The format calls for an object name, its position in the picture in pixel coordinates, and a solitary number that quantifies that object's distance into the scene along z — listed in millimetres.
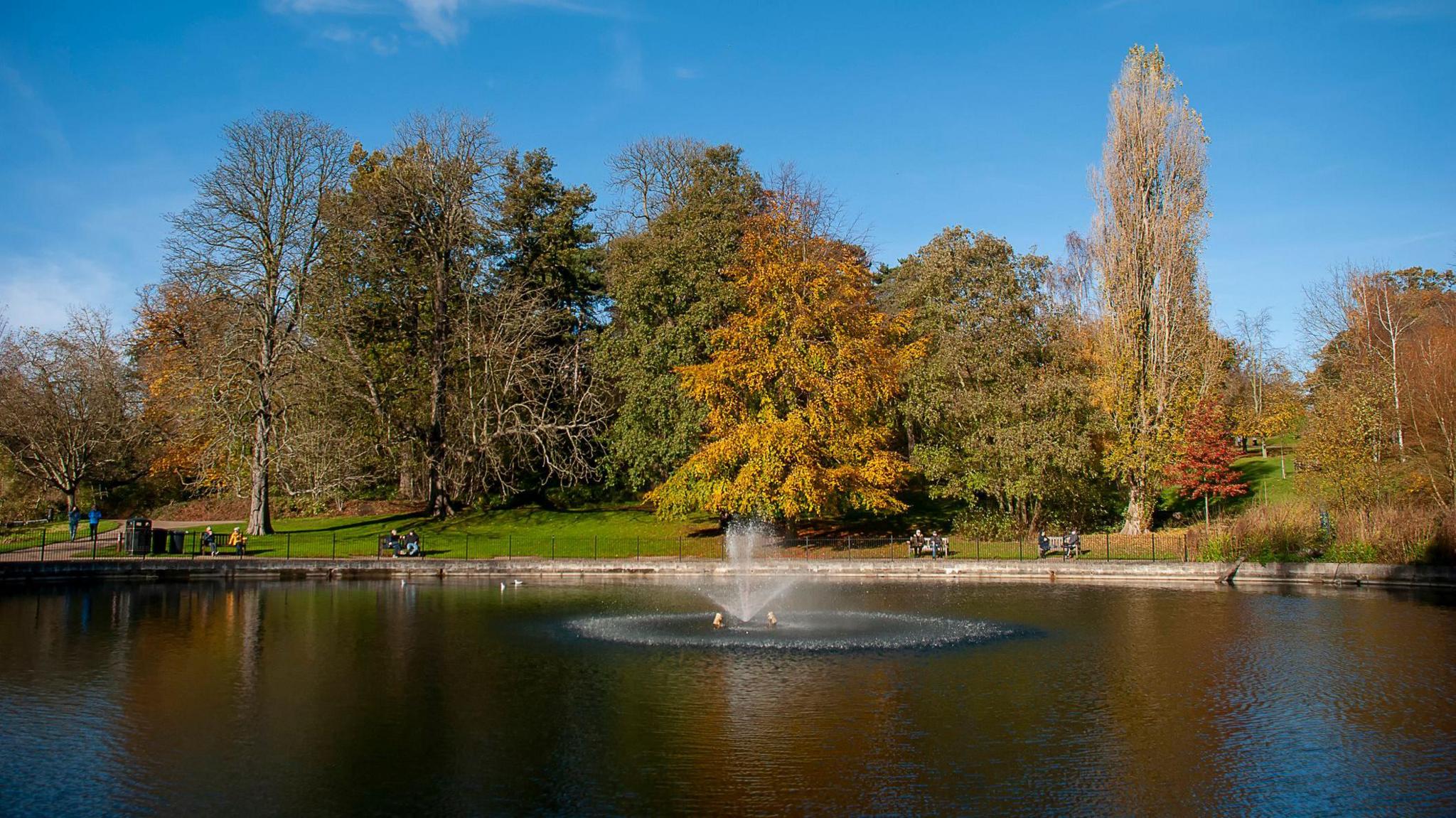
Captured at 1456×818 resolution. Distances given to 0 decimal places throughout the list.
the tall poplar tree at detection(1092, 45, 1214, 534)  40625
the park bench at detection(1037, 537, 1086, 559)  35094
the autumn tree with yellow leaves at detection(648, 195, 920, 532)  37719
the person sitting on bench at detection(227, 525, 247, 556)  35781
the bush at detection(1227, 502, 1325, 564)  32656
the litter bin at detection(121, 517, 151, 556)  35531
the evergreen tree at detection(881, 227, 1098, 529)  37562
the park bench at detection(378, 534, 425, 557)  37031
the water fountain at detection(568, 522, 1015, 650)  20344
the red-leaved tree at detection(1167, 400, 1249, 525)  43531
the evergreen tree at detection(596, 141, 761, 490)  42062
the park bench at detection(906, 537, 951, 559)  35688
